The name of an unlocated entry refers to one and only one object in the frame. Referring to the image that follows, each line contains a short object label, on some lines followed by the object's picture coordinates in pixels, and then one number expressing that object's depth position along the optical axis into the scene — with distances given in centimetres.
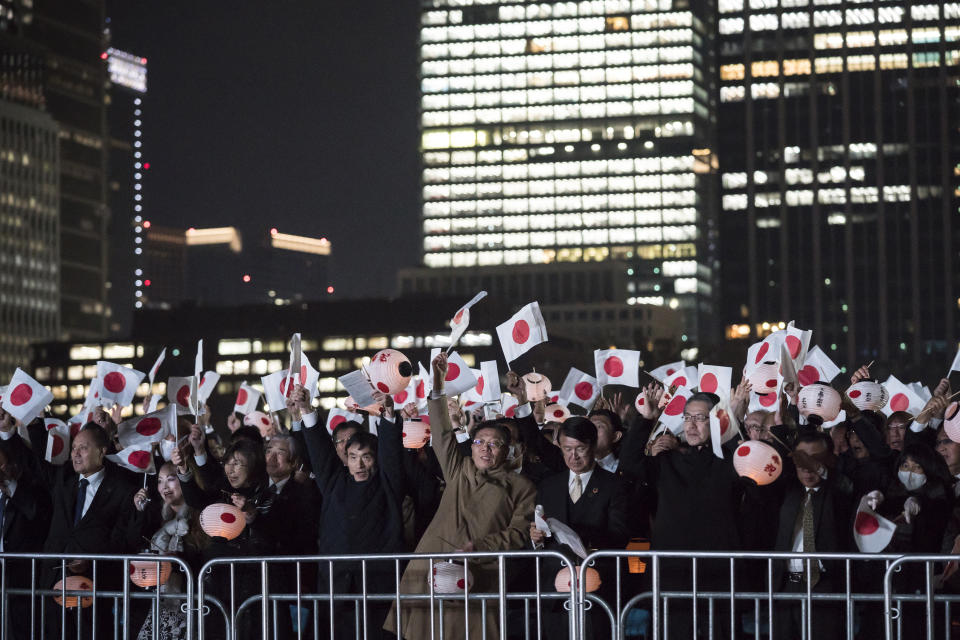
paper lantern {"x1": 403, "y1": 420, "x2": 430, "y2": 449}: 1162
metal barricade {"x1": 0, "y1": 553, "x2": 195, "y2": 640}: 903
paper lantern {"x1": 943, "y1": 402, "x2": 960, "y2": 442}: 1031
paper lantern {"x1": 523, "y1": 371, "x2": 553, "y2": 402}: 1403
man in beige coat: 957
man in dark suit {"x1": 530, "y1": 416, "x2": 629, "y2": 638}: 948
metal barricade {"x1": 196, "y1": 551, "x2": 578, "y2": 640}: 859
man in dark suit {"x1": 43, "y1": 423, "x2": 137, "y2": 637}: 1059
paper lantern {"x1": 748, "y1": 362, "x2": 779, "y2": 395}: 1167
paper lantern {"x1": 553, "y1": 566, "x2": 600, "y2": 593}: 849
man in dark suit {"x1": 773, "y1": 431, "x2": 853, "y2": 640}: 922
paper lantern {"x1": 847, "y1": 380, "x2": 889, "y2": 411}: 1236
